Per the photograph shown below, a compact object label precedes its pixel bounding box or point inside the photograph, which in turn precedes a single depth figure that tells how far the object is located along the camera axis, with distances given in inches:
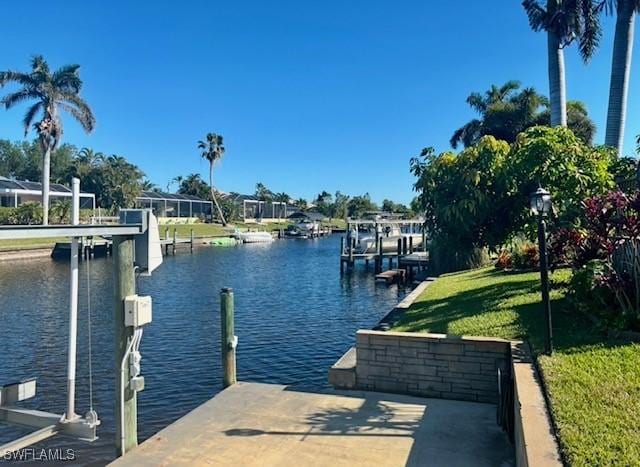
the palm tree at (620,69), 661.9
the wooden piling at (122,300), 202.5
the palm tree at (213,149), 3255.4
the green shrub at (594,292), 267.7
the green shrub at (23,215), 1688.0
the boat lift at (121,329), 180.7
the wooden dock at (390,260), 1089.6
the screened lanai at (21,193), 1985.7
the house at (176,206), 2851.9
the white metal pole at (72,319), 178.1
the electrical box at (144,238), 207.8
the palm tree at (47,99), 1642.5
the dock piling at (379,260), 1233.1
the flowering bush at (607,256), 262.7
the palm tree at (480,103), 1712.6
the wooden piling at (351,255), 1278.2
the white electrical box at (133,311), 201.9
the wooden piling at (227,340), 319.0
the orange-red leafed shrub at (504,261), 582.5
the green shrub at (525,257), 542.9
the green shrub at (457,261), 778.8
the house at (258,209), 3789.4
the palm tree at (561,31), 733.9
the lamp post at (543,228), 250.8
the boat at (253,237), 2420.0
